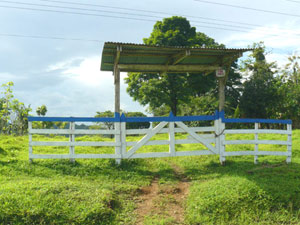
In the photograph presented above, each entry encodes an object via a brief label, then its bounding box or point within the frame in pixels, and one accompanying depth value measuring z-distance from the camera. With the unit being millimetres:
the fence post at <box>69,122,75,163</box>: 7879
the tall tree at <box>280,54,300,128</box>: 19656
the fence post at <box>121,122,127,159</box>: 7871
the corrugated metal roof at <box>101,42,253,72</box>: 9336
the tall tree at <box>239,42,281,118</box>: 19172
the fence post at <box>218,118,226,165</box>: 8281
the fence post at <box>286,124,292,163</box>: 8469
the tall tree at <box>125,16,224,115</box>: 19219
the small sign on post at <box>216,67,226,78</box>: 10766
